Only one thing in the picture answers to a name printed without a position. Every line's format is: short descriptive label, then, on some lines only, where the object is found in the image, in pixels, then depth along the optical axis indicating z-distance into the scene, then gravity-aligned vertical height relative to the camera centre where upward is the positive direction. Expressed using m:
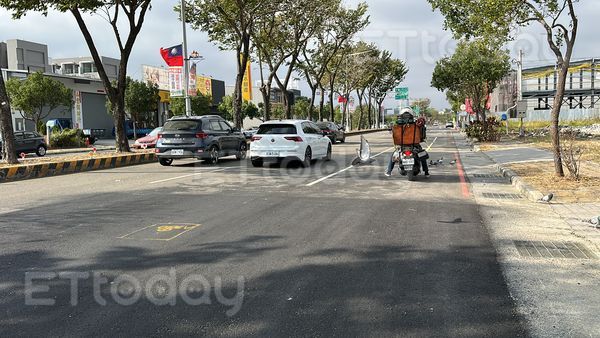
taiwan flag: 26.36 +4.19
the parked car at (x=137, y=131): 51.60 +0.55
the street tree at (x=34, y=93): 39.41 +3.68
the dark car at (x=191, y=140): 17.12 -0.16
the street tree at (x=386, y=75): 63.72 +7.52
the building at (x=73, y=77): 52.38 +6.36
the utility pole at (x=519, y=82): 35.22 +3.92
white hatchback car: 15.97 -0.31
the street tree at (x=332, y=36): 41.09 +8.15
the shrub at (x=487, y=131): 31.34 -0.19
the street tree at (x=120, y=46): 19.88 +3.79
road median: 14.19 -0.89
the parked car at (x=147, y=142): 27.24 -0.31
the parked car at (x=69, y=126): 39.54 +0.97
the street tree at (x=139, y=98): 50.69 +3.99
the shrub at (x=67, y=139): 35.09 -0.06
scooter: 12.55 -0.72
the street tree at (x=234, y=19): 27.19 +6.63
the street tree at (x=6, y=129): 15.66 +0.34
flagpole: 24.88 +3.27
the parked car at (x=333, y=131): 33.53 +0.04
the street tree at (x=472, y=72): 33.53 +3.99
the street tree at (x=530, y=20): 11.88 +2.62
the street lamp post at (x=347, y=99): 52.80 +3.94
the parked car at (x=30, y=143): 25.25 -0.20
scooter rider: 12.80 -0.78
